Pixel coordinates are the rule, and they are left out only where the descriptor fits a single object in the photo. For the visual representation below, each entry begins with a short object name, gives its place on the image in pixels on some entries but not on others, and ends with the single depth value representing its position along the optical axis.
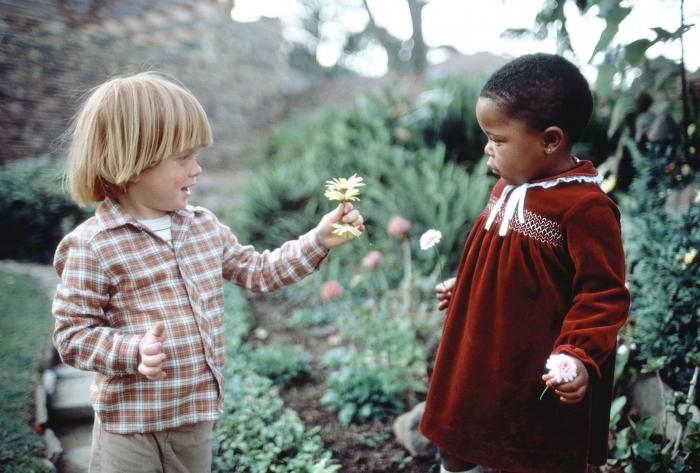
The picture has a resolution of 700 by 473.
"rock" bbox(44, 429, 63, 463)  2.32
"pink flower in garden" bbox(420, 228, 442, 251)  1.93
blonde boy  1.53
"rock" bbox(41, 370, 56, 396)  2.84
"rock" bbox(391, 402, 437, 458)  2.59
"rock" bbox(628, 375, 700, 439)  2.38
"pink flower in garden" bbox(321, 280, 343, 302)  3.39
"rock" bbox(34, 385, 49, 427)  2.50
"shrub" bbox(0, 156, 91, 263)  5.23
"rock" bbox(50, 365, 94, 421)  2.74
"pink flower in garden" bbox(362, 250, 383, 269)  3.38
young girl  1.46
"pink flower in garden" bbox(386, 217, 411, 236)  3.34
